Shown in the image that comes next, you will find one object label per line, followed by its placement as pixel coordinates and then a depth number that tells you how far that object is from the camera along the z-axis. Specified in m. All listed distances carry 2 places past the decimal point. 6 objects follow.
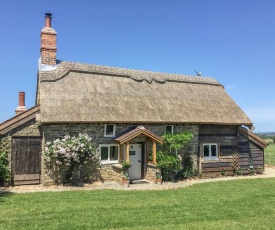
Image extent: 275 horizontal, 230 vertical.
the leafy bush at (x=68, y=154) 13.57
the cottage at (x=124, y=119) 14.12
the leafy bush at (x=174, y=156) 15.52
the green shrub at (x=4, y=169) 13.30
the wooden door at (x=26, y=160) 13.90
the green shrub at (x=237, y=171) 18.84
